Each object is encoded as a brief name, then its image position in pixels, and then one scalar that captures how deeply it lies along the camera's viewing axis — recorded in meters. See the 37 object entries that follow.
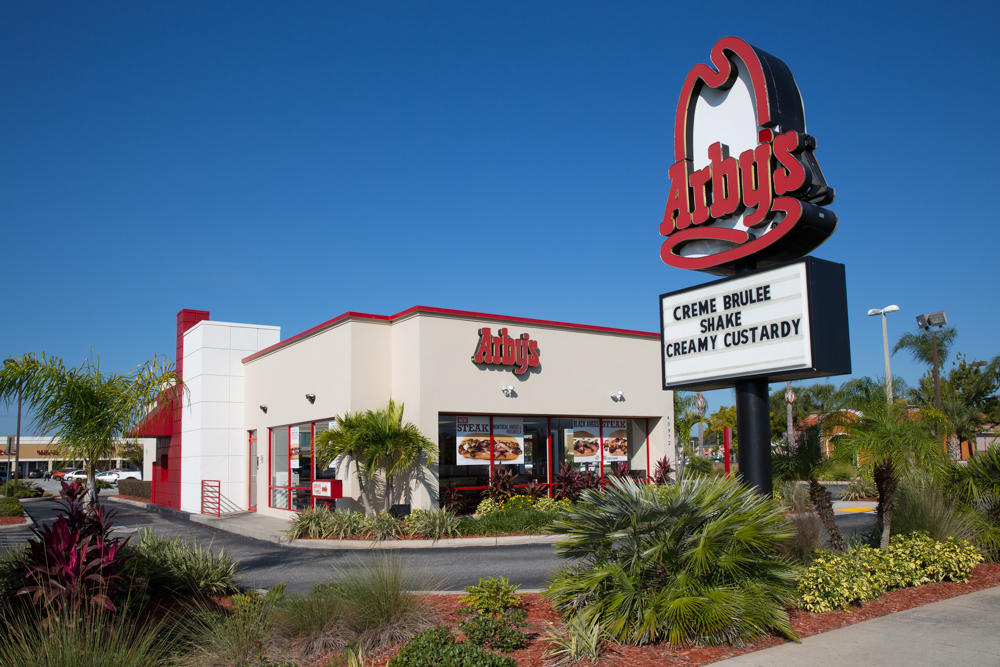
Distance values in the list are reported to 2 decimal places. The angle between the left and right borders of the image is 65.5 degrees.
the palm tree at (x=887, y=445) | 10.61
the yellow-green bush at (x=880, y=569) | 8.64
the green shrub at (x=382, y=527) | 18.08
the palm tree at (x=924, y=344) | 45.22
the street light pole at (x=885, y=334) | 30.23
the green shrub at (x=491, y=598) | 8.23
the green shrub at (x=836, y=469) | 11.01
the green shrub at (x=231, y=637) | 6.70
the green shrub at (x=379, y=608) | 7.45
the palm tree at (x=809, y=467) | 10.60
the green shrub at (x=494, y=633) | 7.30
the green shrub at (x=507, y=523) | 18.58
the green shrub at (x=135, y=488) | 39.23
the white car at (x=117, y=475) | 60.70
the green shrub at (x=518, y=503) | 20.59
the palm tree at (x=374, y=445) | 19.09
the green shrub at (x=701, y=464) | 34.19
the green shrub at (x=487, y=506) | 20.11
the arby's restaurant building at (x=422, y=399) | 20.66
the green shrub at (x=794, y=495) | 11.10
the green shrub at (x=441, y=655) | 6.42
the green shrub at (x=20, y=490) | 41.56
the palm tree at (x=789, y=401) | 38.88
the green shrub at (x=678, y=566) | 7.42
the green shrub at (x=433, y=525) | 18.05
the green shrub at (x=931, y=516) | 11.59
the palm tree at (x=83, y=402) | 12.19
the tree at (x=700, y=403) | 34.69
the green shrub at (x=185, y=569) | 9.72
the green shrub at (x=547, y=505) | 20.35
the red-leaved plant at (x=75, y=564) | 7.39
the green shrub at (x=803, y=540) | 9.68
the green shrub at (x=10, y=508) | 27.50
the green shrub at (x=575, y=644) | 6.93
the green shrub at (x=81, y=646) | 5.64
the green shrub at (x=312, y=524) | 18.40
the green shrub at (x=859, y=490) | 26.94
